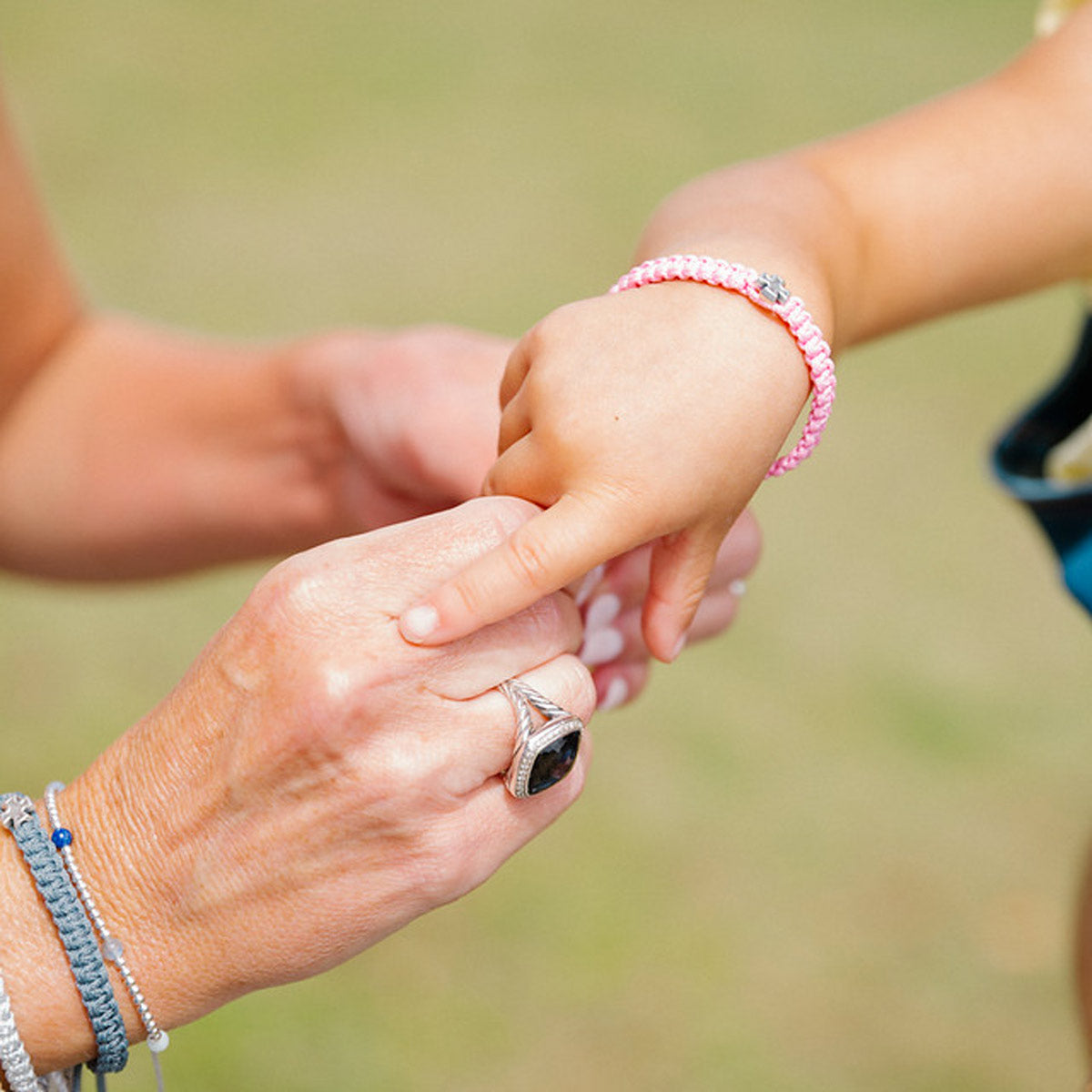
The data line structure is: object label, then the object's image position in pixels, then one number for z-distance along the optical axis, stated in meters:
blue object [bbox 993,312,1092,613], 0.91
